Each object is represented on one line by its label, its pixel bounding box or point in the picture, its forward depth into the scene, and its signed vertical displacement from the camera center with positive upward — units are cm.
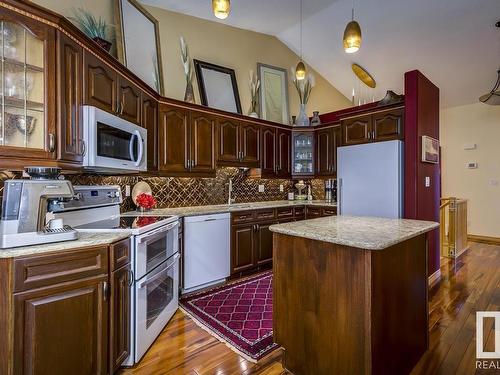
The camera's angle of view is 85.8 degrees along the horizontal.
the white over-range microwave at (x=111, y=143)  179 +34
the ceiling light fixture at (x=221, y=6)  180 +122
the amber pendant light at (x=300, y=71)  322 +139
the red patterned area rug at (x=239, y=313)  205 -118
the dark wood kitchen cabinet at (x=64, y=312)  127 -65
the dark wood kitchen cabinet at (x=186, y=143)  304 +53
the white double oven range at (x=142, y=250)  183 -50
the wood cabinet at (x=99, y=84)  179 +74
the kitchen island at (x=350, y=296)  138 -64
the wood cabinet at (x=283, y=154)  432 +53
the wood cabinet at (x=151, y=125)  268 +65
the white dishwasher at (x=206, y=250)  291 -72
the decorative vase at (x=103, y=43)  208 +113
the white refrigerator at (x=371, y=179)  306 +8
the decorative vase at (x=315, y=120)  454 +114
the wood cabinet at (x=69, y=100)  159 +54
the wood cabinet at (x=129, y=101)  222 +76
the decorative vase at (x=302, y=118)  459 +118
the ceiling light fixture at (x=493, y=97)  379 +127
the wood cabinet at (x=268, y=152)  411 +54
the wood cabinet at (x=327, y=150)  425 +59
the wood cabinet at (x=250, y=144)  382 +62
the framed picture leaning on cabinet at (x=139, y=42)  279 +163
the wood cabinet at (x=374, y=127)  329 +77
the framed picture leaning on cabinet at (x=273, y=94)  456 +163
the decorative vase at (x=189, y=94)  340 +118
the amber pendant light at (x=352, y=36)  219 +123
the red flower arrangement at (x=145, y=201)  271 -14
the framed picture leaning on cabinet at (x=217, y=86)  379 +148
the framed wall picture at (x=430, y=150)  304 +43
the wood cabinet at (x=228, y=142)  357 +61
